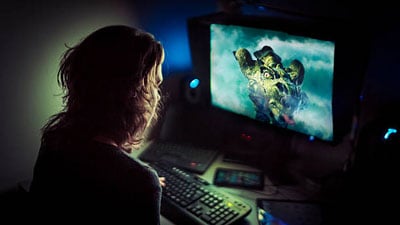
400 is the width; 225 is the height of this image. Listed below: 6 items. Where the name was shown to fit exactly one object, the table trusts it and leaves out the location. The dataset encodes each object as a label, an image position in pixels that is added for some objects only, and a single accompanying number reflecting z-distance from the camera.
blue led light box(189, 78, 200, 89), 1.66
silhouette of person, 1.02
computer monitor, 1.21
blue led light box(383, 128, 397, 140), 1.11
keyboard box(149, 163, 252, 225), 1.20
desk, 1.35
